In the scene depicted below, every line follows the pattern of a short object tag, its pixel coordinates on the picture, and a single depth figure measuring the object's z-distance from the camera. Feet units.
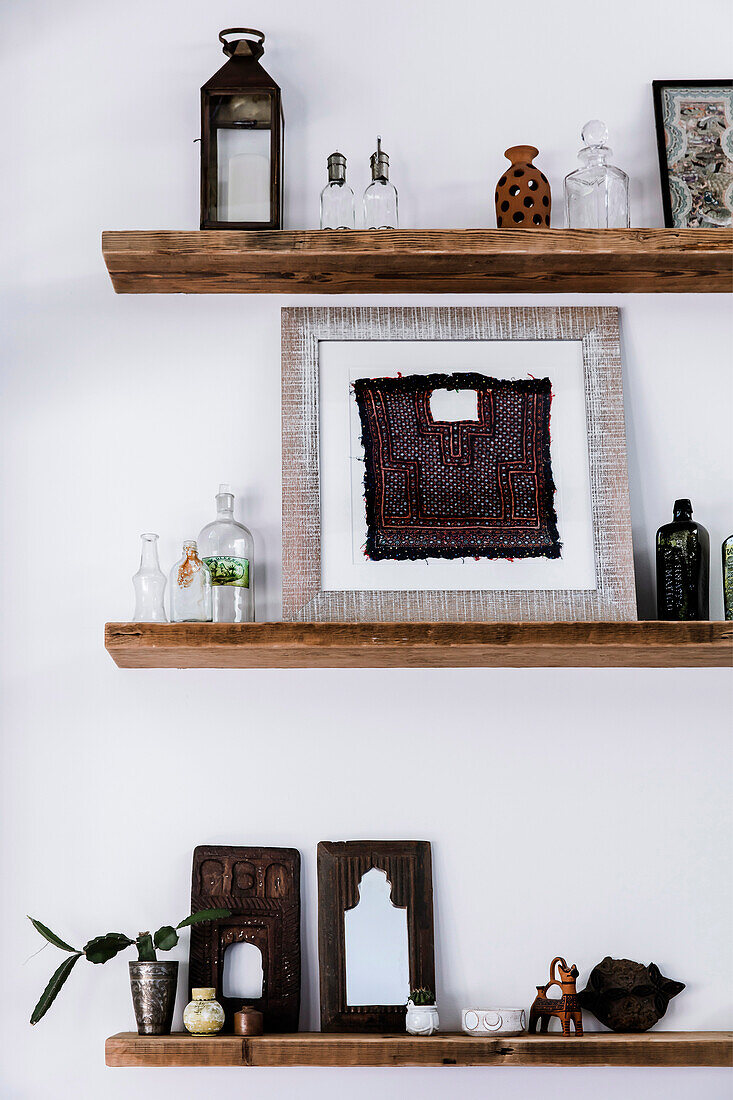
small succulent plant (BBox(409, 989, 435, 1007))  5.57
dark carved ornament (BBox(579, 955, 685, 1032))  5.65
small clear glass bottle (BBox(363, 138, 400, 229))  6.28
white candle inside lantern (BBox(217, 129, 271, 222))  6.20
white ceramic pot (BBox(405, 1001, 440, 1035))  5.51
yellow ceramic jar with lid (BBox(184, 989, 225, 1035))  5.46
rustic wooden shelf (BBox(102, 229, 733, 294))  6.03
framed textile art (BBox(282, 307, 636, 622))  6.08
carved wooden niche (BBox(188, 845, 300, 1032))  5.74
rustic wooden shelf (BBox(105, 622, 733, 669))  5.60
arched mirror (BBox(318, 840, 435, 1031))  5.75
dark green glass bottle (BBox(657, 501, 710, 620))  6.00
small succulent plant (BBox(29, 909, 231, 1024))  5.54
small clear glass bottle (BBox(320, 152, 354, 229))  6.27
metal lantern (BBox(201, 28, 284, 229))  6.20
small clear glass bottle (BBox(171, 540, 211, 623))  5.82
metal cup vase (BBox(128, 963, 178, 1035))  5.51
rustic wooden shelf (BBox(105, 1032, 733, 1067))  5.41
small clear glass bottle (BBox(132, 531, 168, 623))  5.87
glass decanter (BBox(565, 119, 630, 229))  6.33
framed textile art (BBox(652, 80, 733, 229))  6.57
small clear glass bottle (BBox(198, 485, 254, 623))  5.88
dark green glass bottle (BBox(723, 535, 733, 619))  6.02
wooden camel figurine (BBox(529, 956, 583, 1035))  5.62
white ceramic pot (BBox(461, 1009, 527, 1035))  5.50
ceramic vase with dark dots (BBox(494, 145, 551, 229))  6.27
